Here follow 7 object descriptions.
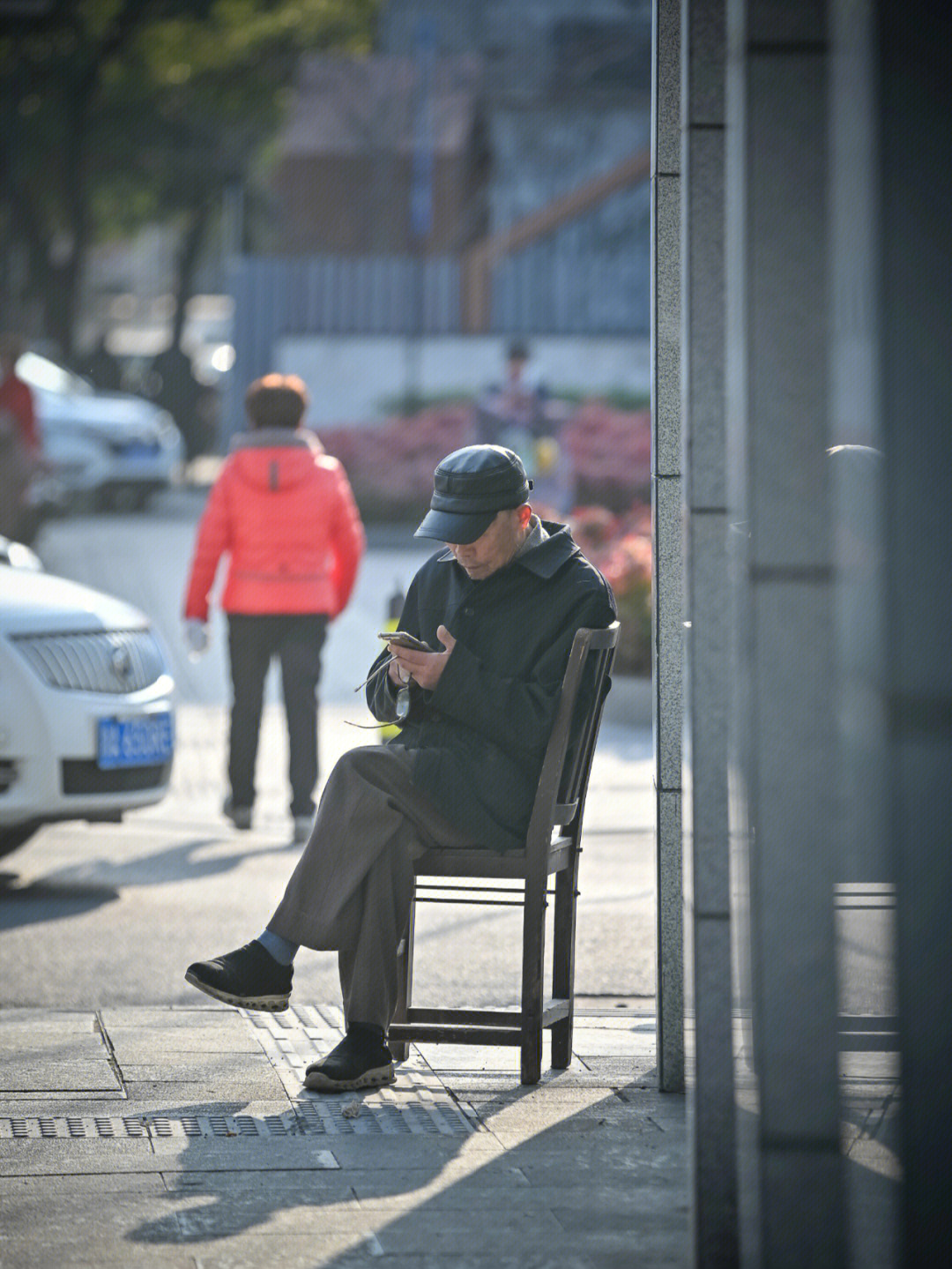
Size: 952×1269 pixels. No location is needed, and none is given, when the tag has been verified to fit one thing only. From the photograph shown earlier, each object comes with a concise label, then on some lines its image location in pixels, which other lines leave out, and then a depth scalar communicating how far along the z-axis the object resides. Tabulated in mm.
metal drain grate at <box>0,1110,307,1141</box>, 9898
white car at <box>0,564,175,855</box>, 16422
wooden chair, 10555
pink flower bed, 51719
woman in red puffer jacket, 19219
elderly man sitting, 10562
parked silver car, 52281
